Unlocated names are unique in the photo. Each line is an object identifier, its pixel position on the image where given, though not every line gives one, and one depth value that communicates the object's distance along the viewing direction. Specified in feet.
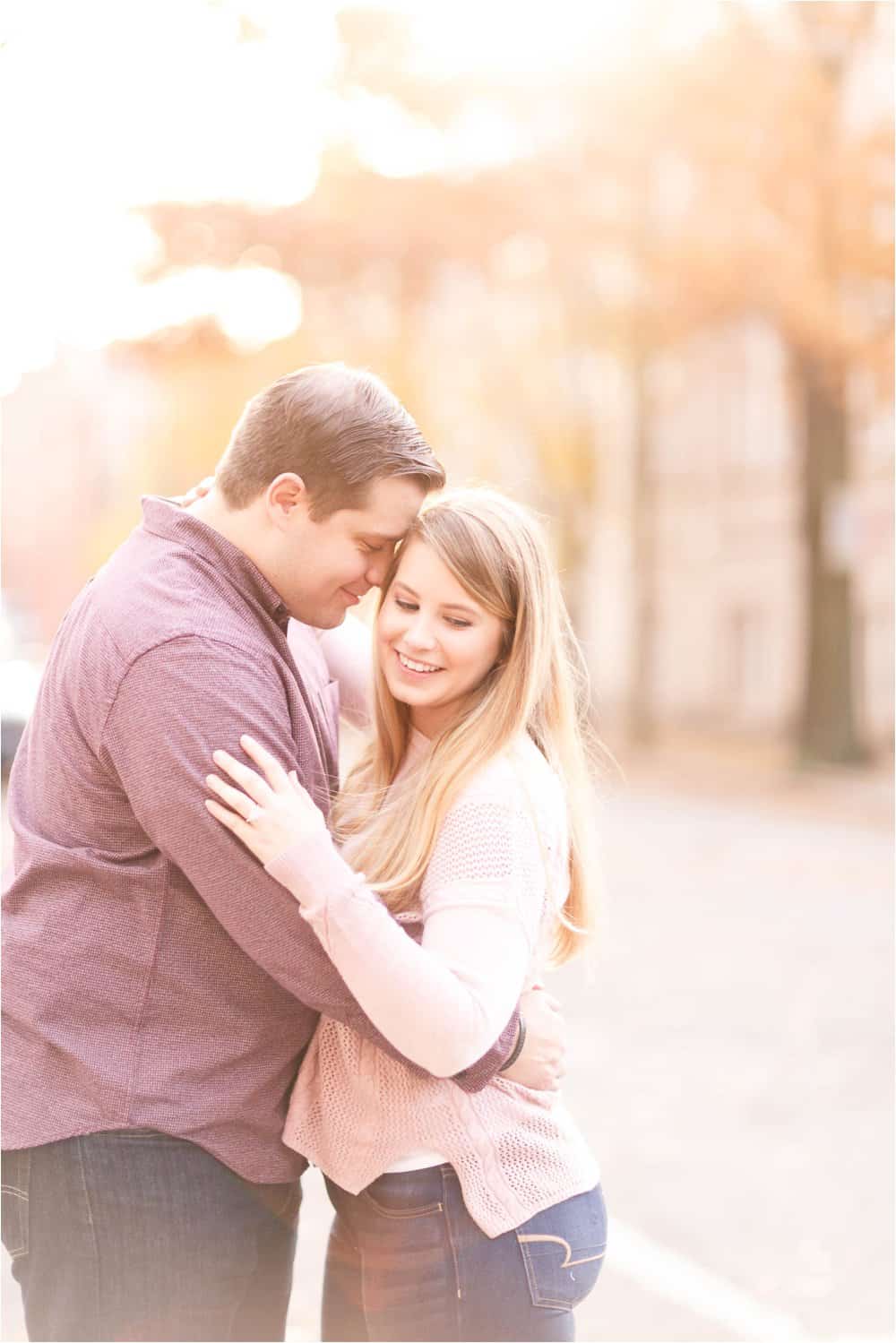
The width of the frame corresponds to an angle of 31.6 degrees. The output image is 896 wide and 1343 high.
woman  7.29
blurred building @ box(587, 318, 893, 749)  86.38
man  7.34
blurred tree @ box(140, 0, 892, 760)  51.31
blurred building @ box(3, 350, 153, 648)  176.55
